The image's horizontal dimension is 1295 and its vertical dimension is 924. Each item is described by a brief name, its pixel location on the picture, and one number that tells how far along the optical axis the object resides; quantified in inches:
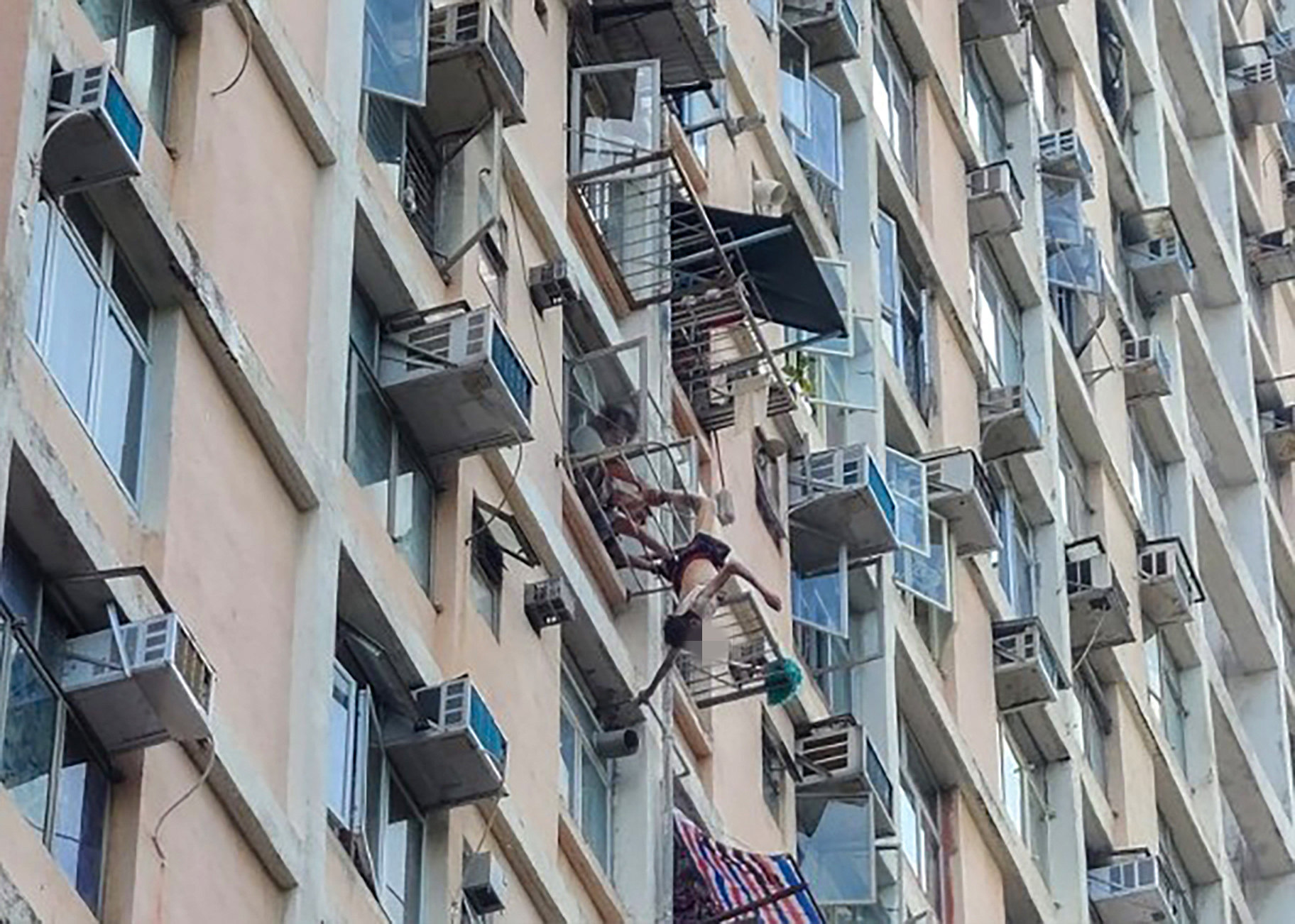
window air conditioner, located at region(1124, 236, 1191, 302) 1411.2
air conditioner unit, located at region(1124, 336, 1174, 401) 1343.5
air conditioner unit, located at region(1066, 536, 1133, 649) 1195.3
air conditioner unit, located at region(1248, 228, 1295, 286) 1669.5
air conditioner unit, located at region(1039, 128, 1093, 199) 1279.5
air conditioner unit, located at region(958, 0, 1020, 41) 1237.7
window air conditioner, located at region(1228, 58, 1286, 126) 1670.8
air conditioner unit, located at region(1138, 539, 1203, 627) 1294.3
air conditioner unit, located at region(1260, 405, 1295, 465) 1609.3
